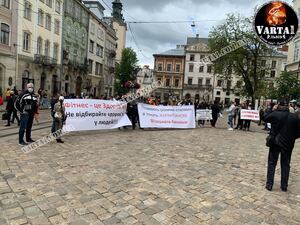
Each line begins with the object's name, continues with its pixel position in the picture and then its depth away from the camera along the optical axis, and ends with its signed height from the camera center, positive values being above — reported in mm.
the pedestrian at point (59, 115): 7474 -834
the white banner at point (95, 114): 8607 -900
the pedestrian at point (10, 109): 10046 -1001
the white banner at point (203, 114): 14412 -911
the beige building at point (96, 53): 37816 +7047
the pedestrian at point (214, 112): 14358 -726
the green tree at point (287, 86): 18672 +1664
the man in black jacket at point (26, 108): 6707 -601
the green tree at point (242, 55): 25304 +5526
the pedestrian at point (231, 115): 13588 -808
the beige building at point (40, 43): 23458 +5320
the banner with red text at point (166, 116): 11332 -994
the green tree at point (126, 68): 36529 +4367
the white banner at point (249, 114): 13789 -690
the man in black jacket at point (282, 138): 4410 -652
